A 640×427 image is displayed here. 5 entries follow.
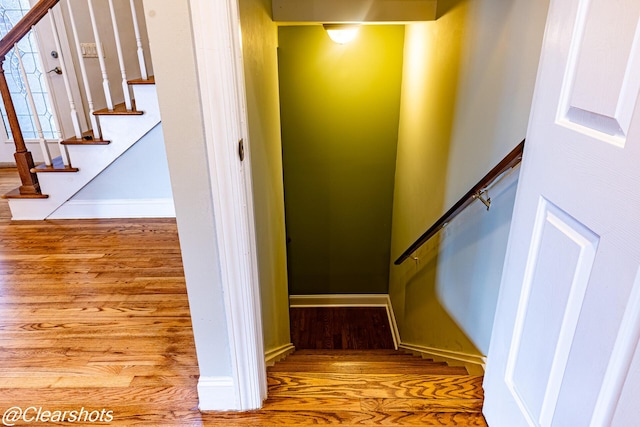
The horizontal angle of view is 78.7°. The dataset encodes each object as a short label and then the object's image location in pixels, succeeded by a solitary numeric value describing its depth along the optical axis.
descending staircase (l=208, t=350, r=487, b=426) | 1.36
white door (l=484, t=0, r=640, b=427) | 0.69
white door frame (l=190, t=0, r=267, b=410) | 0.98
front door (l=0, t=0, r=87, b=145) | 3.52
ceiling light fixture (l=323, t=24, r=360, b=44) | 2.69
